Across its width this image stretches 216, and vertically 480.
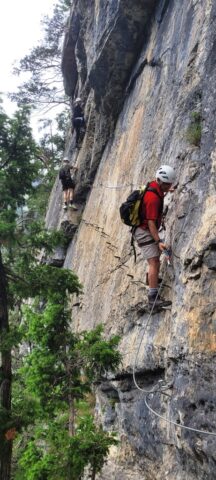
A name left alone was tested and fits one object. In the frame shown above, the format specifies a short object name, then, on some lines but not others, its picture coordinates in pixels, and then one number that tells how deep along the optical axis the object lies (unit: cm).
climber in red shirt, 612
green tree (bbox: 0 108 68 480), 726
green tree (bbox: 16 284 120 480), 524
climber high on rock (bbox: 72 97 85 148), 1691
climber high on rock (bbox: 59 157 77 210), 1555
